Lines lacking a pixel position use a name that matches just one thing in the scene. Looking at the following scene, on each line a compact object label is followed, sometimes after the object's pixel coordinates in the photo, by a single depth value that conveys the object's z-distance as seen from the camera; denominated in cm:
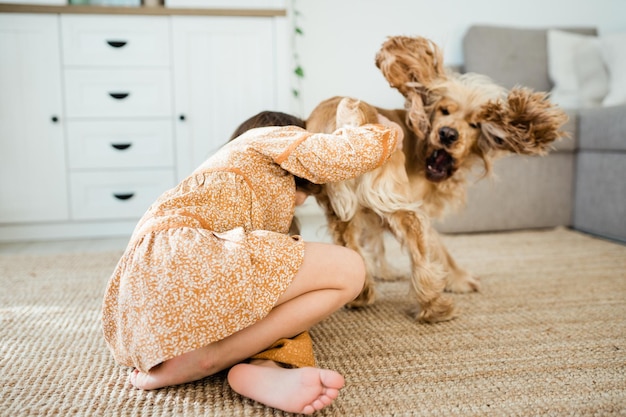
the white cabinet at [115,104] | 251
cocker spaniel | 134
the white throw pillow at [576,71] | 283
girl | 89
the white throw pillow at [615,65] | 268
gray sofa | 232
